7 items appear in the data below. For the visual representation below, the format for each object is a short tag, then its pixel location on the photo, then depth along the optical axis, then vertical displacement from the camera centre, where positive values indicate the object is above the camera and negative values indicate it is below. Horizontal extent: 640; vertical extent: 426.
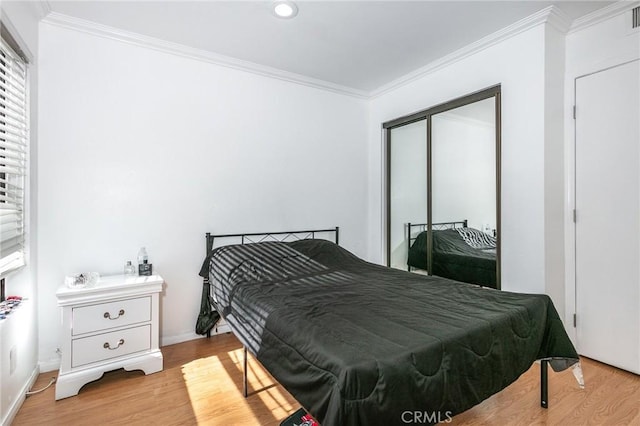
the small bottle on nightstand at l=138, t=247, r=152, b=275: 2.55 -0.42
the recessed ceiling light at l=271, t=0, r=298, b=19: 2.25 +1.49
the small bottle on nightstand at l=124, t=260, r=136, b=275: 2.56 -0.46
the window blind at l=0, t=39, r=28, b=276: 1.85 +0.36
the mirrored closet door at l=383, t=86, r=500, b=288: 2.82 +0.24
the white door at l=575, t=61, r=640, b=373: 2.28 -0.02
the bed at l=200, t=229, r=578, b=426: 1.14 -0.56
